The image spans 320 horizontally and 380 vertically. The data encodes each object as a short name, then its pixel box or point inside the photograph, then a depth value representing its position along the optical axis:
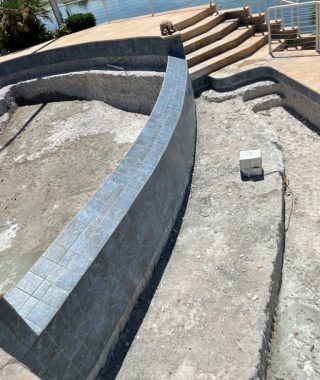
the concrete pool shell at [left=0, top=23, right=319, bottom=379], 2.97
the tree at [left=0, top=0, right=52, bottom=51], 13.86
